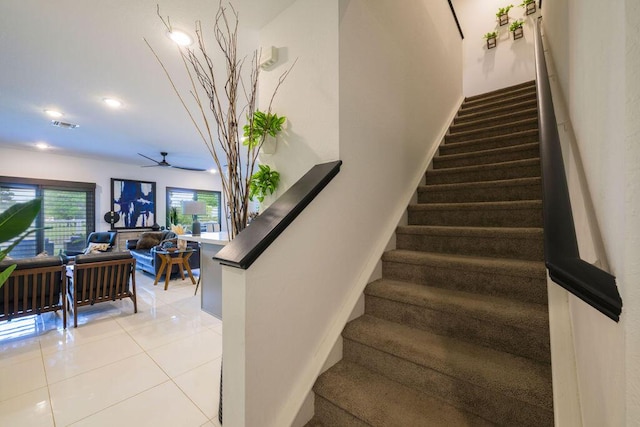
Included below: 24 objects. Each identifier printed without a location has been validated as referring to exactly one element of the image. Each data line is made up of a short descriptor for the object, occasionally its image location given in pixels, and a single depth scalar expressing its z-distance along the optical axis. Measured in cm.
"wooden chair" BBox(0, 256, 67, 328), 269
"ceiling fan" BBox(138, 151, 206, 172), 611
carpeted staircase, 108
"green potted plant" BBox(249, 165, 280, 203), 180
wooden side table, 465
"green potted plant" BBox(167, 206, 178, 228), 787
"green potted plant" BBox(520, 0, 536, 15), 446
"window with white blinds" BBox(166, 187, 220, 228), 829
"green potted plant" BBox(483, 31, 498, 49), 486
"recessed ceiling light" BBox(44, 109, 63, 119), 371
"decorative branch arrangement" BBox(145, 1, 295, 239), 146
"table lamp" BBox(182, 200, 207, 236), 531
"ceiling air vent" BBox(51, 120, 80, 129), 410
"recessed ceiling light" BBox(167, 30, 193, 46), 214
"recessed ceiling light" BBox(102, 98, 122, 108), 339
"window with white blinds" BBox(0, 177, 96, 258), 568
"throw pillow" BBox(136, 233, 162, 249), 603
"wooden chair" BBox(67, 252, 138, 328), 308
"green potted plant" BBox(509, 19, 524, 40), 457
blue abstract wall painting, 708
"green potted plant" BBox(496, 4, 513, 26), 474
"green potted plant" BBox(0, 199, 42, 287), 122
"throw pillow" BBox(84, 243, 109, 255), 554
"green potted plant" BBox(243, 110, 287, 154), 173
